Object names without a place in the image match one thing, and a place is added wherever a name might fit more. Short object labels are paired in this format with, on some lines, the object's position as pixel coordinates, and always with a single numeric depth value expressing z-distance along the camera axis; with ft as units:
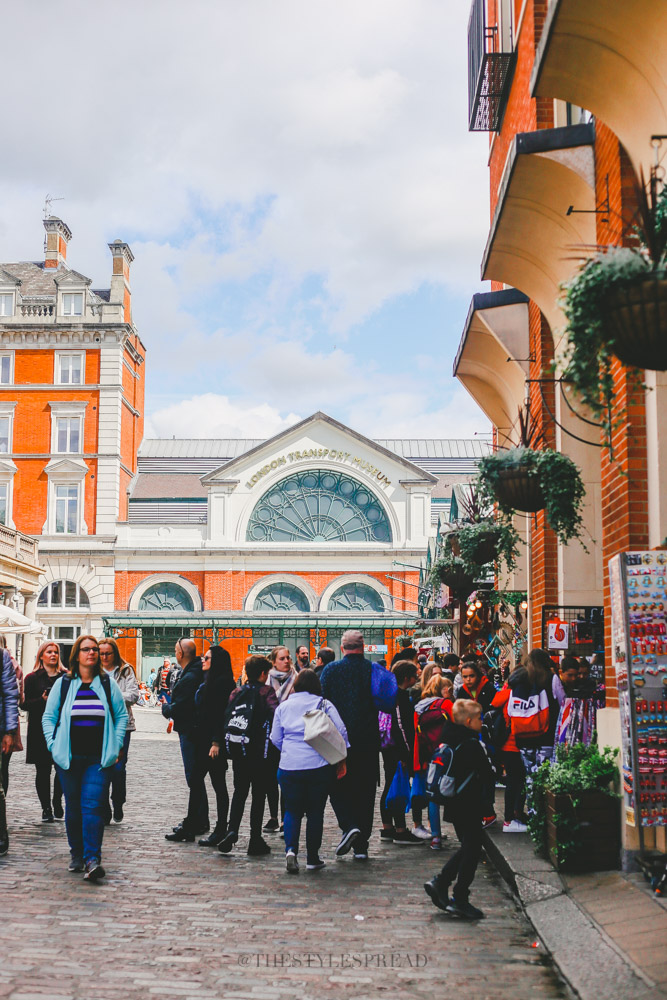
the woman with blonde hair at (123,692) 36.19
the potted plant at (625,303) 15.58
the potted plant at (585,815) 25.18
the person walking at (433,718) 33.19
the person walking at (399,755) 33.91
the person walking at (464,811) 23.26
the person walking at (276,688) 32.96
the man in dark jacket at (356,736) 31.04
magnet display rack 23.00
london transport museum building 161.17
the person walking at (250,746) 31.27
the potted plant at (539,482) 30.12
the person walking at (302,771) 28.66
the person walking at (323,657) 45.59
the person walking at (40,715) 36.55
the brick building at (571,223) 23.49
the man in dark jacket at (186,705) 33.24
